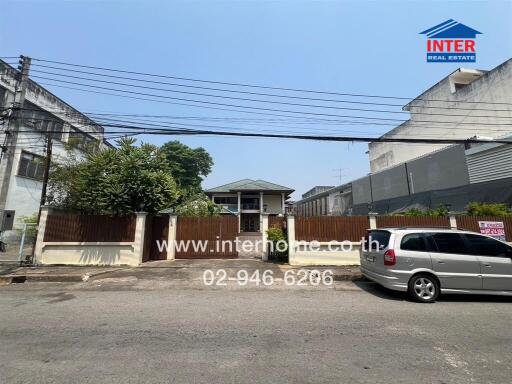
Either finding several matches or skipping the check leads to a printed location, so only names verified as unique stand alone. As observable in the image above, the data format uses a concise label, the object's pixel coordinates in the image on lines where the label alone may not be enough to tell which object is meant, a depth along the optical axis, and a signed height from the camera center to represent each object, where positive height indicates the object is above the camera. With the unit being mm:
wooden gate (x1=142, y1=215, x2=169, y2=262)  12297 +197
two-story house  36062 +5424
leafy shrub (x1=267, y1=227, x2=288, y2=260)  11508 -52
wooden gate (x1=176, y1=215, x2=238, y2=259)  12781 +158
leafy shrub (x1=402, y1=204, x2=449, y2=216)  11812 +1249
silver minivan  6453 -527
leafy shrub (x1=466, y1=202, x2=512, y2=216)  11273 +1248
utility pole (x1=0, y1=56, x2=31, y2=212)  10461 +4309
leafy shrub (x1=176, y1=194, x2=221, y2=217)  16344 +2052
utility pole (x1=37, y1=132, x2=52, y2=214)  11929 +2953
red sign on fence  10953 +495
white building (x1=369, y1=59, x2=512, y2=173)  18688 +9724
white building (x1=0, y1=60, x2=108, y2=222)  17906 +6428
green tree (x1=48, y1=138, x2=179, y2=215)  11133 +2342
